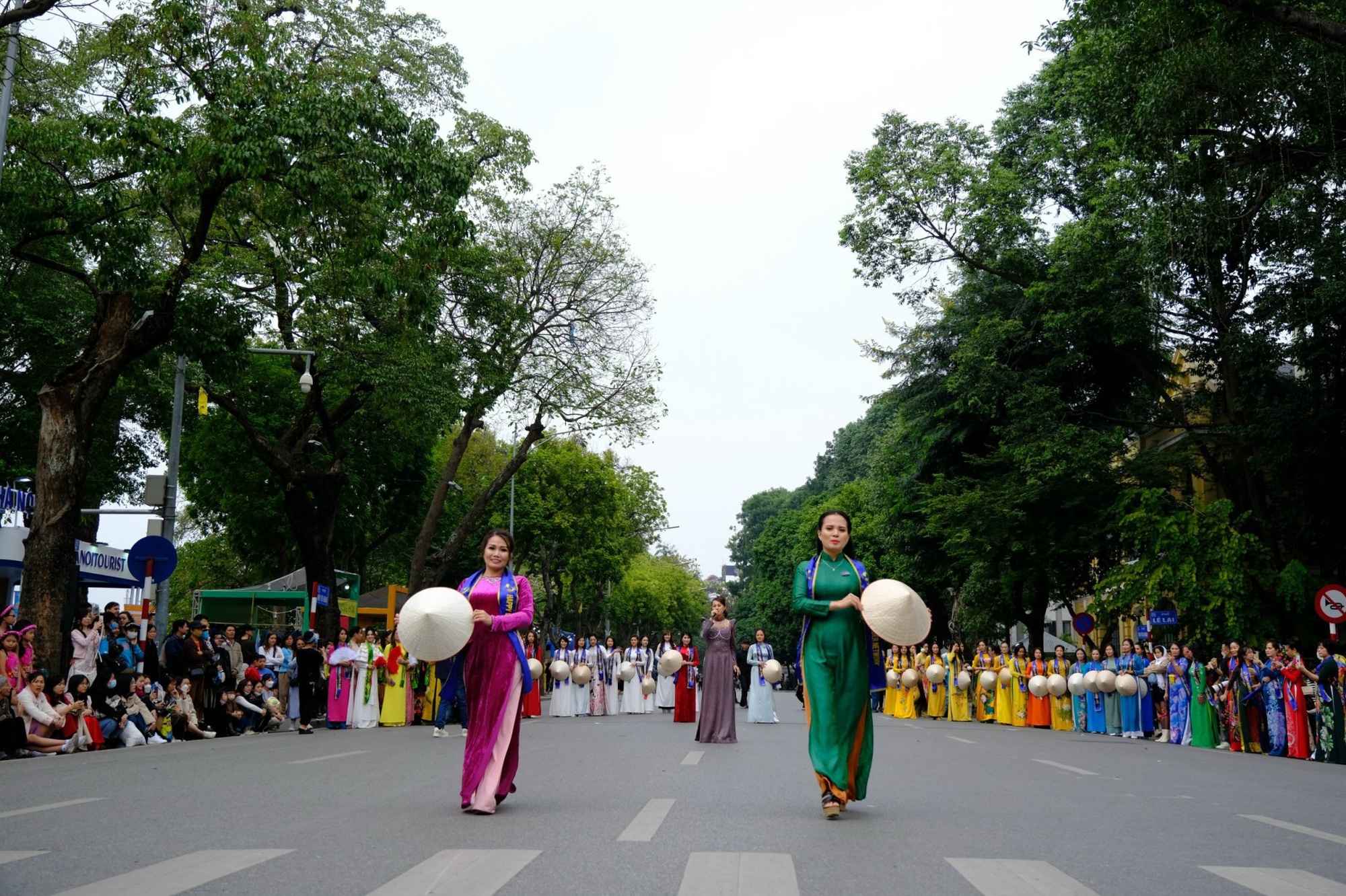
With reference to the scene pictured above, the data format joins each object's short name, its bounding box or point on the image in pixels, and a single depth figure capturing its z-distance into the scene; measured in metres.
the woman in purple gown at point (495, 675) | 8.95
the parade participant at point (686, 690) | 26.72
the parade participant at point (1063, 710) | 29.78
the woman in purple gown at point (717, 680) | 19.14
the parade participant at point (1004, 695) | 31.22
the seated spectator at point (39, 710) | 16.25
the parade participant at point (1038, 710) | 30.06
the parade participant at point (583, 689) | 31.89
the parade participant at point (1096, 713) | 27.88
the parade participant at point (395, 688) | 25.53
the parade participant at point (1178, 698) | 24.12
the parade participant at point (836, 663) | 8.88
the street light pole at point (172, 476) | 25.42
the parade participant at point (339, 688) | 24.72
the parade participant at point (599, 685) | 33.38
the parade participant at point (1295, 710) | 20.33
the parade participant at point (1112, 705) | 27.06
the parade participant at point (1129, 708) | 26.08
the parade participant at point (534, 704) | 29.45
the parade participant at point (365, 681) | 24.94
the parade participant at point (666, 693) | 35.84
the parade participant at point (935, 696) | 34.47
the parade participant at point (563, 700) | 31.12
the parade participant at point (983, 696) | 31.84
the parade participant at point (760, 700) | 26.30
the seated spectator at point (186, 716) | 20.03
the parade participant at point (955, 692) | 33.16
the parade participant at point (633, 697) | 34.94
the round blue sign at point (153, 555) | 20.88
